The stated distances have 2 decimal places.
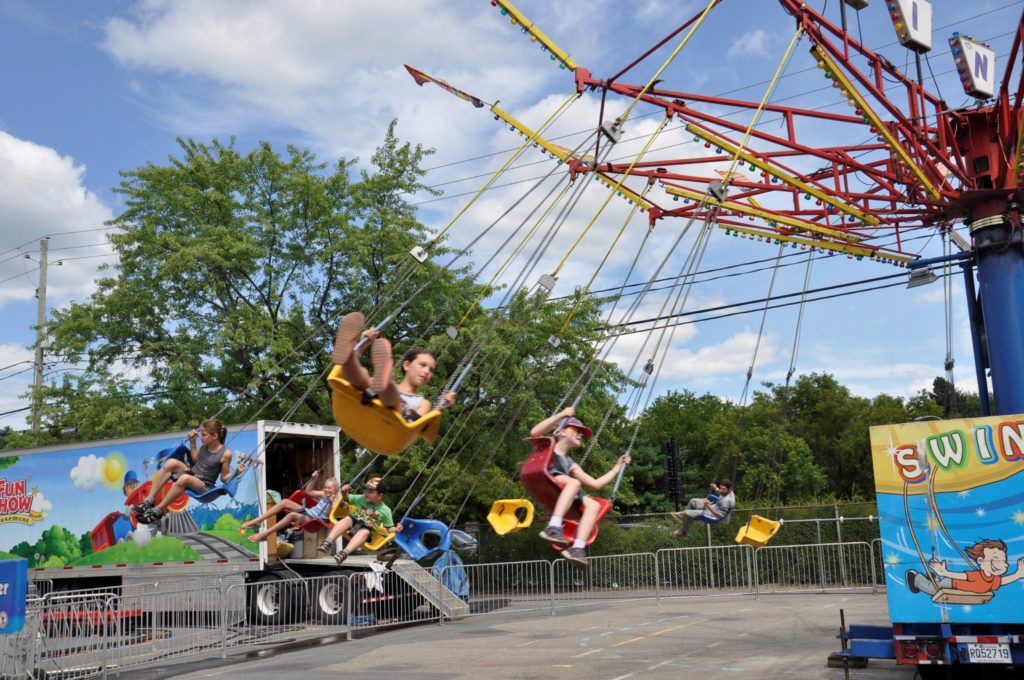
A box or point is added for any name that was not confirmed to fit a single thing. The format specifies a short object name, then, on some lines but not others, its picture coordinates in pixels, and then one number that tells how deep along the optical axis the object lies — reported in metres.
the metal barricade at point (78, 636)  13.27
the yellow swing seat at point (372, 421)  7.33
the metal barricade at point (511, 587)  23.33
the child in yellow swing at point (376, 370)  7.05
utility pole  27.02
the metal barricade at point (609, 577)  25.44
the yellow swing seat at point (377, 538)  13.15
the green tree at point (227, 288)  24.23
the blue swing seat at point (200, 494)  10.27
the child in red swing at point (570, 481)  8.17
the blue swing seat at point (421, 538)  16.41
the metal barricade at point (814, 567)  23.50
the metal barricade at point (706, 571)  24.53
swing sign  8.99
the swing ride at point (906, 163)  12.35
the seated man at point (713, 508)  12.46
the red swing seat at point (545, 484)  8.42
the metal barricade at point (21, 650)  12.54
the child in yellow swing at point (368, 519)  12.80
